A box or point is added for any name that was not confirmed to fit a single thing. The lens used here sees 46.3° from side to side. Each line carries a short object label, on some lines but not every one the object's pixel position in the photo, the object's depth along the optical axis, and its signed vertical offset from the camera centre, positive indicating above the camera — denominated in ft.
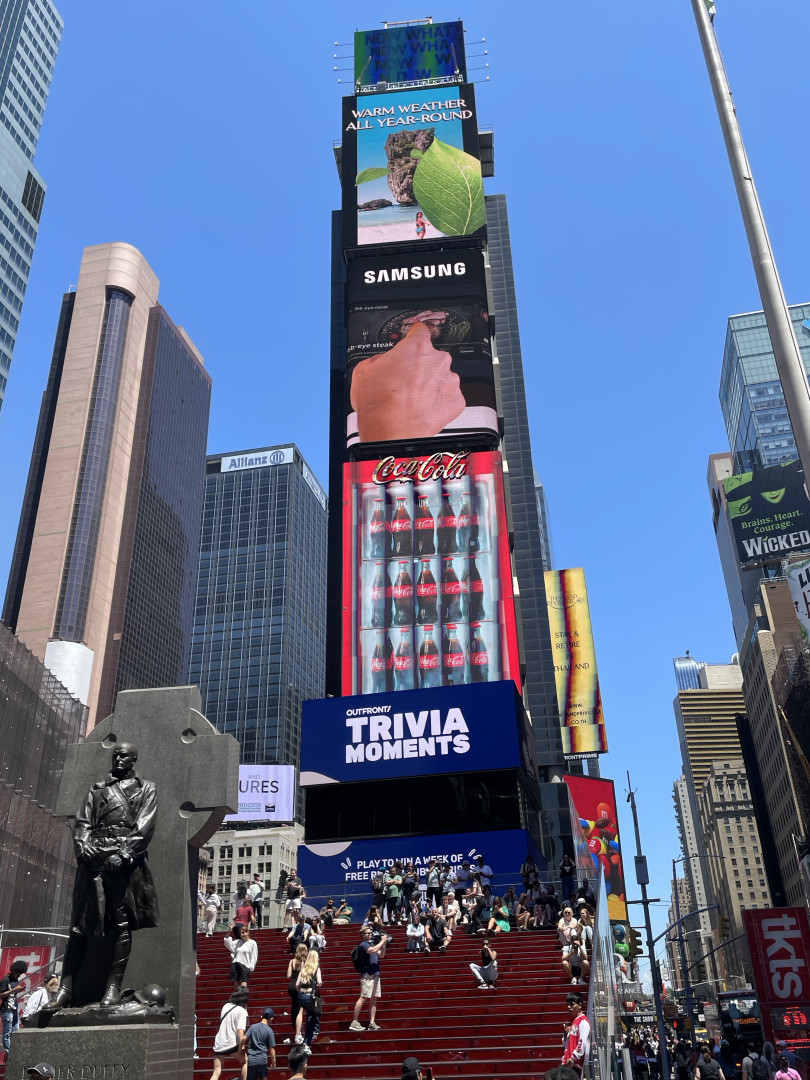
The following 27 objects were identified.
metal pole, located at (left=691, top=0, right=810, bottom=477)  31.30 +25.40
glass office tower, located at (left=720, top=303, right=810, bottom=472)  575.79 +354.41
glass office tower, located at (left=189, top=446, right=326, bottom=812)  616.39 +210.67
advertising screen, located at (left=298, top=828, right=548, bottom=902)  137.28 +23.13
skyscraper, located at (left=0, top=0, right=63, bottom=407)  390.21 +372.83
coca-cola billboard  188.03 +82.62
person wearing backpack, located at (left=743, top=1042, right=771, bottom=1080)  50.44 -2.47
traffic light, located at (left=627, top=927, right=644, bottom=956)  138.82 +10.97
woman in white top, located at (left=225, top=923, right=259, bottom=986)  53.72 +4.10
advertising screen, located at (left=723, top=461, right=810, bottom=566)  387.55 +184.79
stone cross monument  32.35 +6.63
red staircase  48.96 +0.99
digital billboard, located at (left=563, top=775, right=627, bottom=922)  183.52 +34.37
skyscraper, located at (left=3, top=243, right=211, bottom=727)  456.04 +251.28
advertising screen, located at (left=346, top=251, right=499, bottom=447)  205.67 +134.95
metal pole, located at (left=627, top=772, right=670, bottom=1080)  110.63 +8.33
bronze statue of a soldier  34.96 +5.27
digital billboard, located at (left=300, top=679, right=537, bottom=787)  146.41 +41.34
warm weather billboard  228.43 +189.41
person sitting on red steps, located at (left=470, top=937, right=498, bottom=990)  61.16 +3.27
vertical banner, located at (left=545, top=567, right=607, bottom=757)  276.41 +92.90
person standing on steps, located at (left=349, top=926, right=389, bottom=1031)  54.75 +2.54
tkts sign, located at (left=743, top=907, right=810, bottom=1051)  73.87 +3.87
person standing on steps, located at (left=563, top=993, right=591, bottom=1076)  41.78 -0.84
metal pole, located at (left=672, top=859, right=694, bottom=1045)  188.74 +3.84
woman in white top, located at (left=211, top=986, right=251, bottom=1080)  42.68 +0.20
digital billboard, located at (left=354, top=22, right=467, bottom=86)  262.88 +244.76
